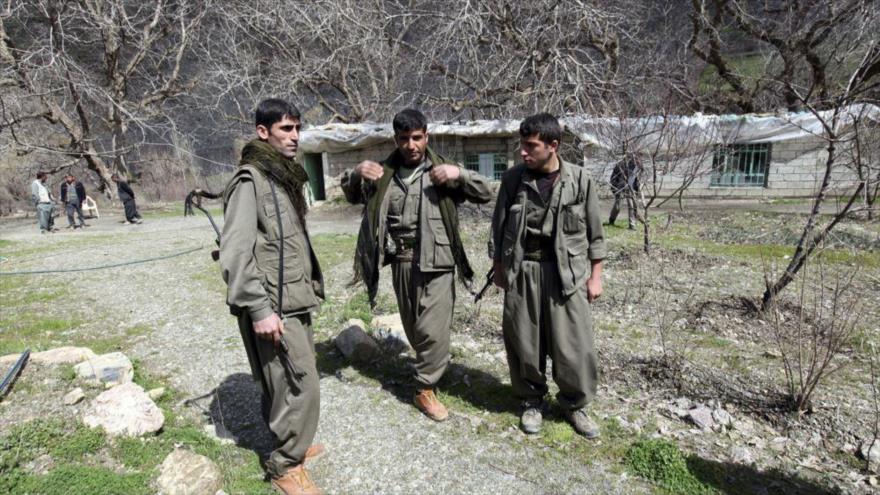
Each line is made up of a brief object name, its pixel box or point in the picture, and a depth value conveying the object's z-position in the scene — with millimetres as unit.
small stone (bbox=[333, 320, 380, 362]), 3939
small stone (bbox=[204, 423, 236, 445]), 2932
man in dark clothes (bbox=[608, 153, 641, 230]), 6908
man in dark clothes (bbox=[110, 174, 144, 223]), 13453
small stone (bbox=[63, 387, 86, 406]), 3211
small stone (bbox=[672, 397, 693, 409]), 3109
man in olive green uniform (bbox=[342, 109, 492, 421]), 2949
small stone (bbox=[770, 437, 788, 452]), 2699
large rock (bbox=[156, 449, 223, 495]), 2332
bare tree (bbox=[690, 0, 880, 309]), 12008
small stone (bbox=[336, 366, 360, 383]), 3662
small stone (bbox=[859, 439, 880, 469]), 2525
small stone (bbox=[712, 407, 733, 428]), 2907
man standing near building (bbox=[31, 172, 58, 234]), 12328
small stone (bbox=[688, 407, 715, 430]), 2910
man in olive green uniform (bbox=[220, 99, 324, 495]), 2260
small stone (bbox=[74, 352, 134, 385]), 3541
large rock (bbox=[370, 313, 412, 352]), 4172
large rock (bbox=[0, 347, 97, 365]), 3756
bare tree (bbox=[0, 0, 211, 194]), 13688
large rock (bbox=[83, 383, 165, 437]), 2848
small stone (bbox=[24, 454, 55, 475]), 2521
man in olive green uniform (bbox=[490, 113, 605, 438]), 2689
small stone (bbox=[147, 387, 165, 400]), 3398
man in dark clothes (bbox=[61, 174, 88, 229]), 13156
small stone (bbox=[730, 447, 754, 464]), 2594
